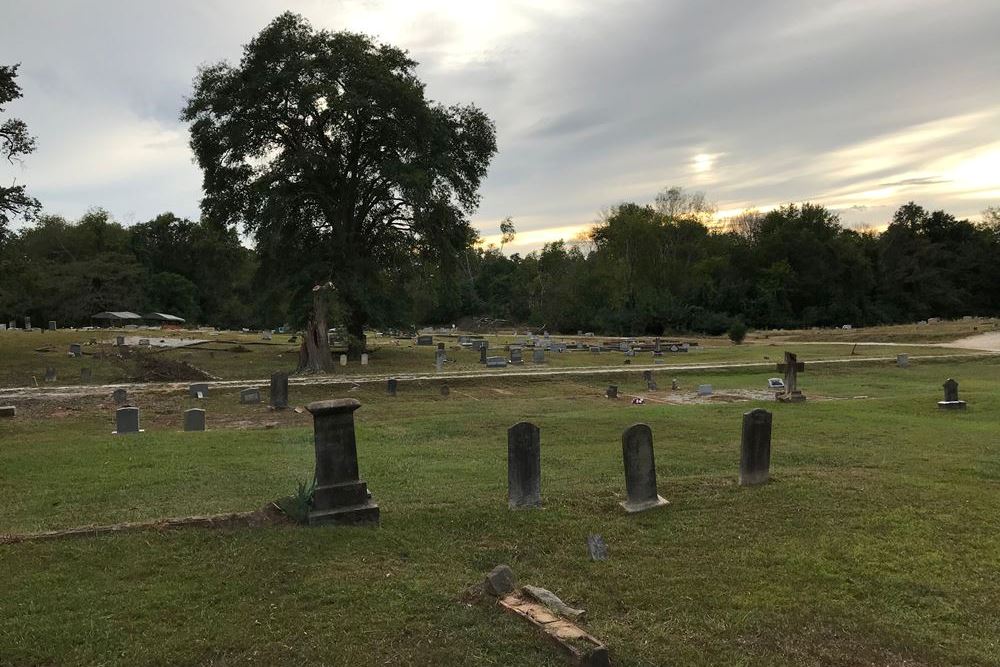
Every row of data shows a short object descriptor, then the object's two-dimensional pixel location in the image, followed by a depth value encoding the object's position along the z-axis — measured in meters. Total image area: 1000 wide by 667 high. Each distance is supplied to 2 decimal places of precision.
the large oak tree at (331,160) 30.80
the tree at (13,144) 27.16
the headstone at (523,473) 7.25
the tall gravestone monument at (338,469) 6.48
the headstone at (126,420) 14.70
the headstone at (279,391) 18.67
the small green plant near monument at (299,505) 6.38
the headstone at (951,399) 16.31
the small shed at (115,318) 63.56
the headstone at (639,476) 7.15
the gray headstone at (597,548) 5.77
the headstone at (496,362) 32.25
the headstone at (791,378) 18.59
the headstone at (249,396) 20.22
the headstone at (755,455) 7.95
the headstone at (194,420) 14.98
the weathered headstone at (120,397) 19.41
